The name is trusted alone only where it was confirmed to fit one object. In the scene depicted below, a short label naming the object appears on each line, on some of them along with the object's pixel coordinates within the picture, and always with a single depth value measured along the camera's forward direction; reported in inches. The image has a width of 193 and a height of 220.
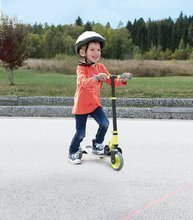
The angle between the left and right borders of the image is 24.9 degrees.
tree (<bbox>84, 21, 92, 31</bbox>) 2293.1
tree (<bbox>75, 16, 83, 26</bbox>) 3021.9
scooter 195.5
